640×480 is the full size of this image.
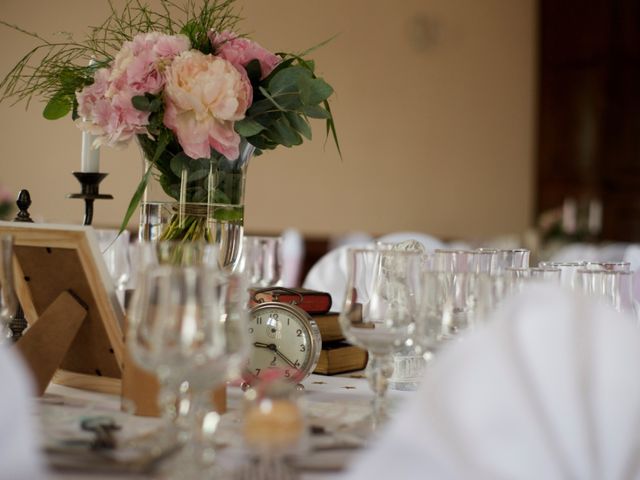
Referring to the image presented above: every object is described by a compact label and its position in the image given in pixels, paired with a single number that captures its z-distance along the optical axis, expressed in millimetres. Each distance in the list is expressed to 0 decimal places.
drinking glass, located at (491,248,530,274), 1895
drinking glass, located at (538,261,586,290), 1831
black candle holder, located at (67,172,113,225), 2104
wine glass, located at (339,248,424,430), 1703
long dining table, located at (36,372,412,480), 1482
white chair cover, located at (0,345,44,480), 1420
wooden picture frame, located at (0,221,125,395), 1789
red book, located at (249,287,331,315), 1976
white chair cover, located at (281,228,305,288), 5536
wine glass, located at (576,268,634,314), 1778
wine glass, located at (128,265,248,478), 1500
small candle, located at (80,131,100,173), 2106
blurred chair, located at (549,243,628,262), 4983
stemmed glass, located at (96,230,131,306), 2513
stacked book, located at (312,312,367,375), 2006
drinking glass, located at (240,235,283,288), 2473
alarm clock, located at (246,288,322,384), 1885
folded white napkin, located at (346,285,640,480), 1447
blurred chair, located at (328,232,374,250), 5963
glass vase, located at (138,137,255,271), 1902
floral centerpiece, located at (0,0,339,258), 1818
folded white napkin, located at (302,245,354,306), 2896
